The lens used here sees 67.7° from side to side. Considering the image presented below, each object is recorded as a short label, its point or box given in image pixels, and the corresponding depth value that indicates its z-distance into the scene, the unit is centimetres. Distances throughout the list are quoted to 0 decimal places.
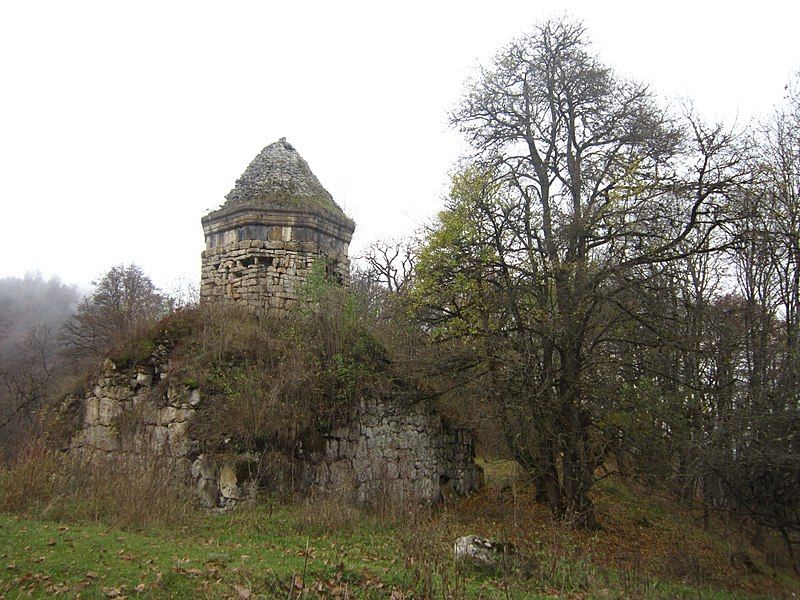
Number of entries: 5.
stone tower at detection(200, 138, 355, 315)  1310
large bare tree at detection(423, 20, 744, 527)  973
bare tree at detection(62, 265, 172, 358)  1943
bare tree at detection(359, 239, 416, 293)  2623
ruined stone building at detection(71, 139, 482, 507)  1022
